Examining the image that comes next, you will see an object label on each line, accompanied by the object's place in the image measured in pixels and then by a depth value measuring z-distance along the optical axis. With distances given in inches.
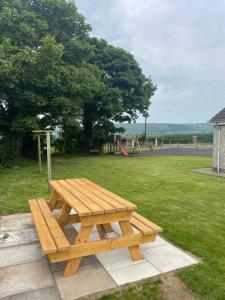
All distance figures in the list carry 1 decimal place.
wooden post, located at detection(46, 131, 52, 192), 287.3
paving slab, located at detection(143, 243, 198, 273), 129.4
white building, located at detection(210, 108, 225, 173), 441.9
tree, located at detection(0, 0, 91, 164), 444.5
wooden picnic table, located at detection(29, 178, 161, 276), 119.4
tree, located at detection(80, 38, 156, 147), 816.3
